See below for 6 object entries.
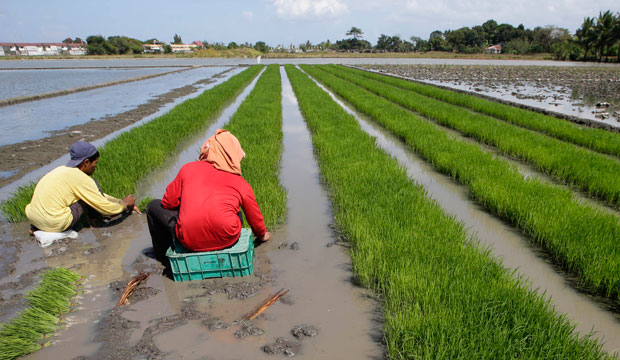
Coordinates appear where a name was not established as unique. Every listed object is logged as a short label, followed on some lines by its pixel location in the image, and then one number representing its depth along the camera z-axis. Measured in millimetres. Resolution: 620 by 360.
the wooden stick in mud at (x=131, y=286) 2143
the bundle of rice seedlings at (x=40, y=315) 1745
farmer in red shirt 2137
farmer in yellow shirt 2780
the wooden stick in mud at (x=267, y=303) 2027
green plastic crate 2254
